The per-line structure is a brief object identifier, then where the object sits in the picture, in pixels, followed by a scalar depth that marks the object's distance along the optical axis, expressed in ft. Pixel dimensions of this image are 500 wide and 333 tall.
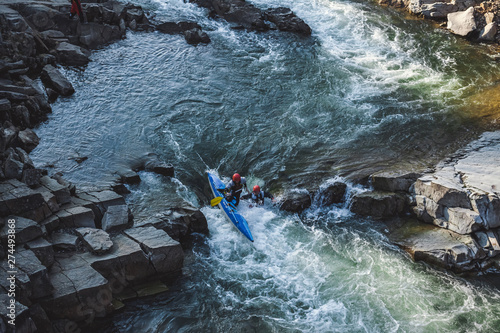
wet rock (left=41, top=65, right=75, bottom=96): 57.72
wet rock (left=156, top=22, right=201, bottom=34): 77.20
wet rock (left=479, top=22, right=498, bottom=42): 72.23
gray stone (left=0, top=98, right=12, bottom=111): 47.55
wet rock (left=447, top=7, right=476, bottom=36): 73.51
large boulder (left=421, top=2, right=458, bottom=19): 78.95
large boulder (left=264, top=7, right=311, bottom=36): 76.89
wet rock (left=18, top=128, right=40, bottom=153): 47.06
